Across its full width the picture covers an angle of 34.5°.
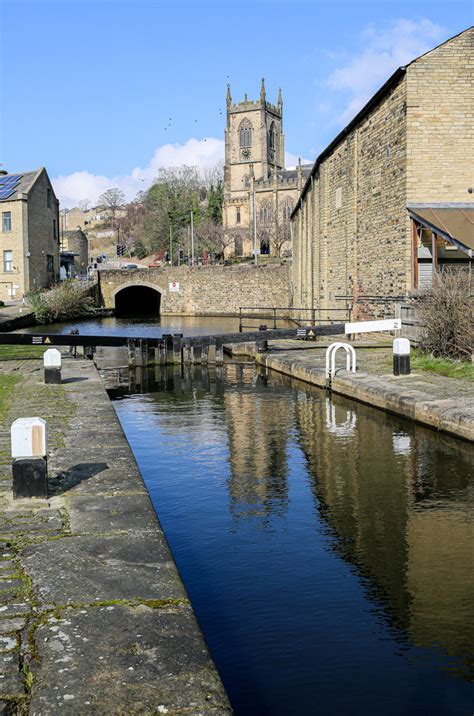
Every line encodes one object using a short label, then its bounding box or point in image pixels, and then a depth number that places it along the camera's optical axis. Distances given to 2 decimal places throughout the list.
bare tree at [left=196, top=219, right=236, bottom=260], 93.62
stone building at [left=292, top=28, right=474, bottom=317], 20.31
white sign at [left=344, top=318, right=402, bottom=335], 16.03
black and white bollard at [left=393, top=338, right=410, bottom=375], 14.23
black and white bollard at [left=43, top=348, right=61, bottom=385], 13.27
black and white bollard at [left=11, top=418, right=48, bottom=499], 5.83
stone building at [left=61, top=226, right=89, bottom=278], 83.58
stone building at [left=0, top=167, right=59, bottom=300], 53.00
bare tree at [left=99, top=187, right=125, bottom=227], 165.12
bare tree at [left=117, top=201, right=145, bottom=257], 125.75
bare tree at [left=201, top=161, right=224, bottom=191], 133.62
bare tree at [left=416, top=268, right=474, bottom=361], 14.88
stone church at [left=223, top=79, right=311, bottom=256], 92.50
